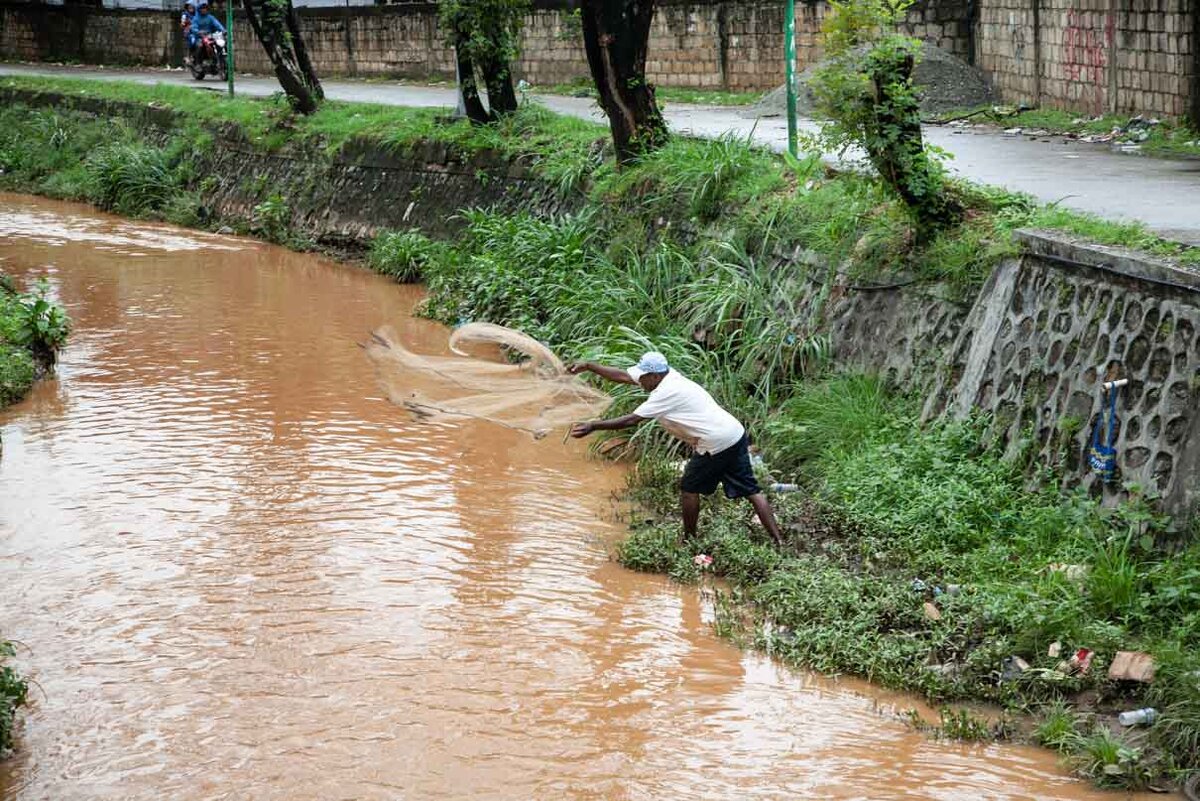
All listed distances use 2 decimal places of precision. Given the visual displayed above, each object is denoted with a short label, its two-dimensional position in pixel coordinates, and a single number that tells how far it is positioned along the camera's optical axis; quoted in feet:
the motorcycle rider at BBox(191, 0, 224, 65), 89.92
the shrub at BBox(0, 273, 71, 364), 40.16
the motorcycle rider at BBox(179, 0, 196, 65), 92.05
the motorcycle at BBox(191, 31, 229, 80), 89.71
